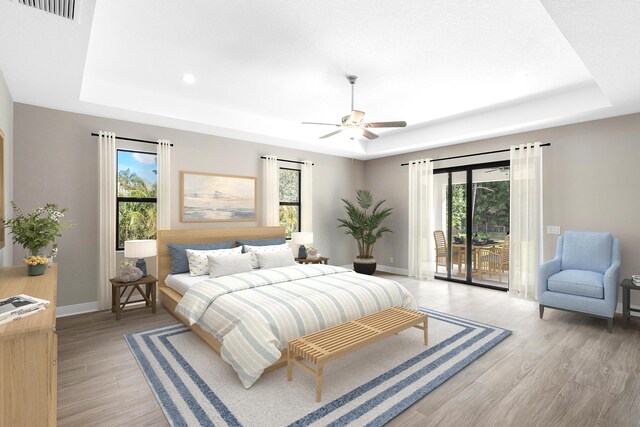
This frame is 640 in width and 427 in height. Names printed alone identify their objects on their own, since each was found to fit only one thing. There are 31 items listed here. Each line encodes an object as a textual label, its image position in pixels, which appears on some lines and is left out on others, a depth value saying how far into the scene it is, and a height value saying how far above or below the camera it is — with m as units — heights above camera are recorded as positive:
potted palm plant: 6.62 -0.30
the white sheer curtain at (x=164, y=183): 4.74 +0.43
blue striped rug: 2.19 -1.32
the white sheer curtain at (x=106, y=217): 4.28 -0.05
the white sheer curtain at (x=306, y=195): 6.38 +0.35
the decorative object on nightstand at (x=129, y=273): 4.07 -0.75
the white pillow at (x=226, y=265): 4.08 -0.65
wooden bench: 2.41 -1.02
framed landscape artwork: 5.07 +0.25
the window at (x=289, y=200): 6.28 +0.25
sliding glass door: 5.68 -0.20
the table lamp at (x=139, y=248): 4.08 -0.45
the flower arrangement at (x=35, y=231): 2.78 -0.16
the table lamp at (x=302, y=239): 5.76 -0.46
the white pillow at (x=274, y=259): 4.66 -0.66
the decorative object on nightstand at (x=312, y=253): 5.91 -0.72
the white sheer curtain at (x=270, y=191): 5.84 +0.39
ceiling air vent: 2.03 +1.30
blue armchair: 3.68 -0.76
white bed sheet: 3.92 -0.84
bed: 2.62 -0.88
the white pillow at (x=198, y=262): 4.26 -0.64
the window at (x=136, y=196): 4.57 +0.24
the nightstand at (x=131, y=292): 3.99 -1.02
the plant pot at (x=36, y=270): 2.65 -0.46
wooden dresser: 1.46 -0.72
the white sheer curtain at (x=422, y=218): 6.39 -0.10
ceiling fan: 3.66 +1.00
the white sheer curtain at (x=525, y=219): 4.99 -0.09
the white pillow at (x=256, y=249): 4.77 -0.55
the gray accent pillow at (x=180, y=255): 4.44 -0.57
